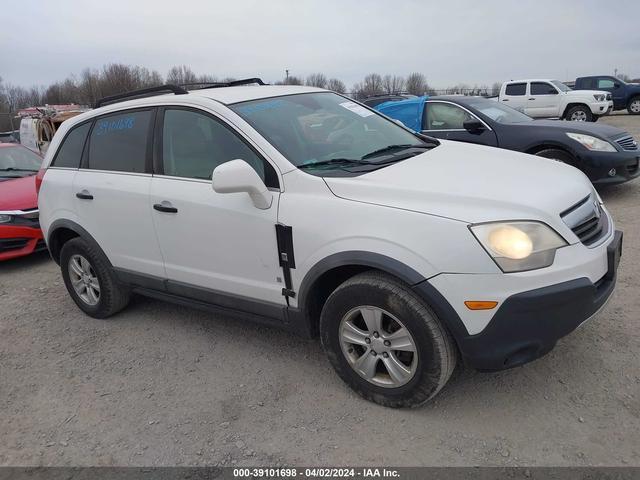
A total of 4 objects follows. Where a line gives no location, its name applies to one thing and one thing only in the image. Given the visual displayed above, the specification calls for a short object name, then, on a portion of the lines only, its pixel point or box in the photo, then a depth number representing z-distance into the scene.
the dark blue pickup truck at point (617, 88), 22.39
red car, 6.01
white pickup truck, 16.81
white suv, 2.42
